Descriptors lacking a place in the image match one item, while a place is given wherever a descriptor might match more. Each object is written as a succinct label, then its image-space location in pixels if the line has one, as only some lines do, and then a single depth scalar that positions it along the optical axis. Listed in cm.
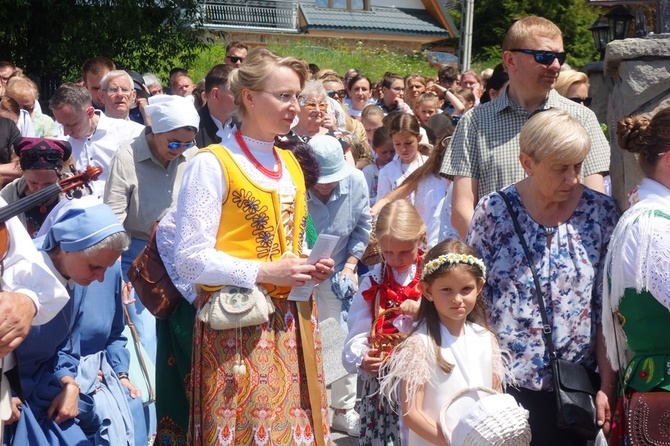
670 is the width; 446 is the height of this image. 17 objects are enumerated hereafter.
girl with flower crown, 413
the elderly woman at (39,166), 566
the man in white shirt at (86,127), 773
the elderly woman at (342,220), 667
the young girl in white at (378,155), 873
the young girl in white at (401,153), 838
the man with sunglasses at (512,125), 477
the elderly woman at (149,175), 640
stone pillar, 452
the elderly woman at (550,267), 408
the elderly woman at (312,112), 735
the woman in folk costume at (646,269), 363
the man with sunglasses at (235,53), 1085
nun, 412
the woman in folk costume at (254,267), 408
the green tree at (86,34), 1717
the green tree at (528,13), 4203
